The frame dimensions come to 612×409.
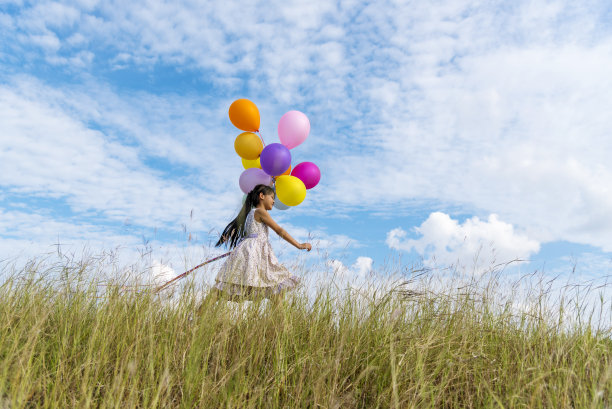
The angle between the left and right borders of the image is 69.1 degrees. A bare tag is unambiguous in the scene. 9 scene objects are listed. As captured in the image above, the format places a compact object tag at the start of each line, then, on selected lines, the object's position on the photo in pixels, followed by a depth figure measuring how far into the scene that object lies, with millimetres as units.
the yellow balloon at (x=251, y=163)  5572
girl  4605
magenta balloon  5508
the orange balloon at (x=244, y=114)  5328
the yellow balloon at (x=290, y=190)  5033
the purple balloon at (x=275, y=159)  4957
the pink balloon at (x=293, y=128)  5383
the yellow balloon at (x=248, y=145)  5340
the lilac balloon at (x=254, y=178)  5293
